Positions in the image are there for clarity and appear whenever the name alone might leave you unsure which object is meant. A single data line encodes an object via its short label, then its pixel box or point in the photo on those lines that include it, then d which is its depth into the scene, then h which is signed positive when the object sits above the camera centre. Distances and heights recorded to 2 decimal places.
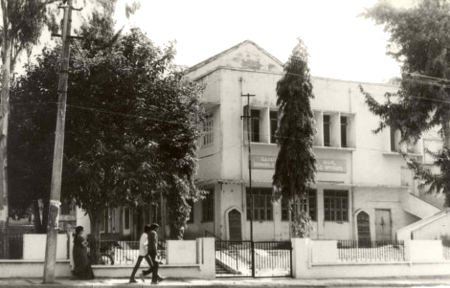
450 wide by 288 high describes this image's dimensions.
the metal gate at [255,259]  22.86 +0.01
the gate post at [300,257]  22.28 +0.08
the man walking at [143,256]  18.89 +0.08
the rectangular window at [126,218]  40.91 +2.49
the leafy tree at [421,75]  27.38 +7.80
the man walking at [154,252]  18.92 +0.20
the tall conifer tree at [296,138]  28.97 +5.32
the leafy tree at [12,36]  22.56 +7.92
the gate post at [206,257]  21.09 +0.07
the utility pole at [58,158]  18.22 +2.78
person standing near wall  19.31 +0.04
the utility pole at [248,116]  29.38 +6.67
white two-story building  32.09 +4.92
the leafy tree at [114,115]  21.70 +4.86
